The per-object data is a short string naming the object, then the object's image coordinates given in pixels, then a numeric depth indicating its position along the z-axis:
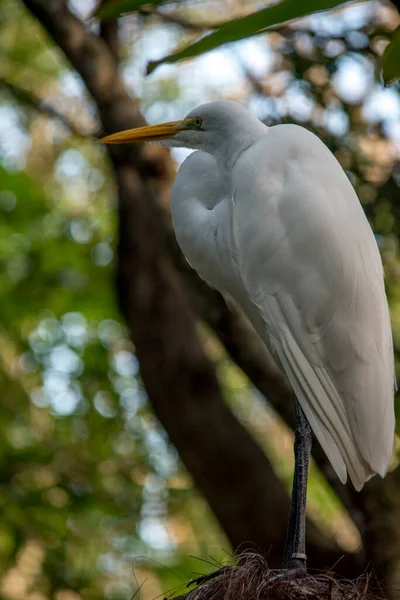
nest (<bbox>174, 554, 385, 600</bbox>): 9.16
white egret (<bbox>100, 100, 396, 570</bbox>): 9.34
